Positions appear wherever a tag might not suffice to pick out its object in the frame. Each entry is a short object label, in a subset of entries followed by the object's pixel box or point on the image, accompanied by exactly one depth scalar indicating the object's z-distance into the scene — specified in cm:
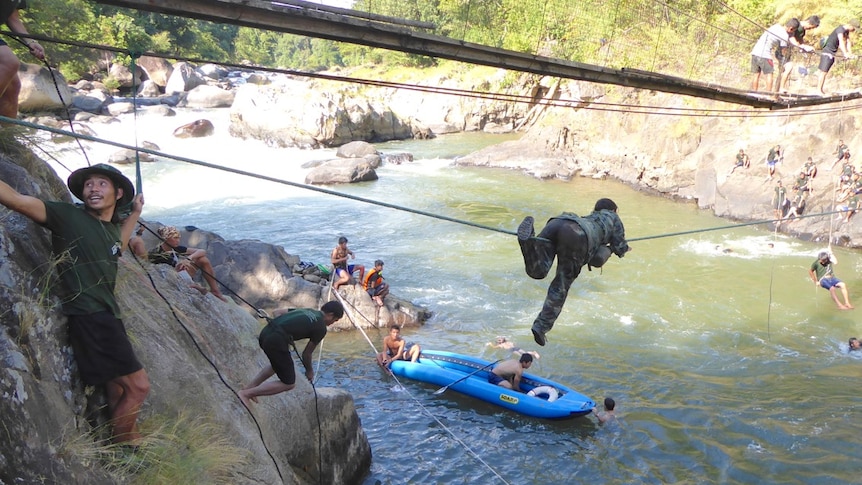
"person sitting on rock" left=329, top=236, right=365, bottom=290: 1394
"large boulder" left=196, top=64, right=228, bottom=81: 4779
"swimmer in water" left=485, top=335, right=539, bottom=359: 1238
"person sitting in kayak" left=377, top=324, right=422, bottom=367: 1198
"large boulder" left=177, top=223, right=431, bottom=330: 1345
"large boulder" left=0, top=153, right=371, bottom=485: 332
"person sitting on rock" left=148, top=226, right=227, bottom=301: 756
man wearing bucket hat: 380
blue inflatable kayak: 1044
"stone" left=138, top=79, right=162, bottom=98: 4009
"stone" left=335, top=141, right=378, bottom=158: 2972
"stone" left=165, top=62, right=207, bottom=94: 4203
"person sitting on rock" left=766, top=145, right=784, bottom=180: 2038
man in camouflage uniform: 593
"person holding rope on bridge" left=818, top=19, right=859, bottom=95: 1280
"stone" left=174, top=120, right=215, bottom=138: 3175
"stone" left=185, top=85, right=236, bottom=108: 3891
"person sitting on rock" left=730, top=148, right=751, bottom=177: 2145
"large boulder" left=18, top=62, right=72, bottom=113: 2671
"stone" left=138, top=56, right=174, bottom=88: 4275
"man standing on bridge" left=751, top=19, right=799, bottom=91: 1243
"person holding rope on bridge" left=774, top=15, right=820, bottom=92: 1218
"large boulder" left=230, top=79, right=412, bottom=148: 3275
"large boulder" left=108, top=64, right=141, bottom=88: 4047
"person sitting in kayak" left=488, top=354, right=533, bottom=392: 1121
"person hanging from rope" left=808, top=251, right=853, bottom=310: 1439
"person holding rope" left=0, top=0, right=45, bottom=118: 442
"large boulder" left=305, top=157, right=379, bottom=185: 2566
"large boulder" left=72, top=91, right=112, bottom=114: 3307
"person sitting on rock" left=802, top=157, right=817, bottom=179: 1917
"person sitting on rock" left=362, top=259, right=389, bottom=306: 1372
